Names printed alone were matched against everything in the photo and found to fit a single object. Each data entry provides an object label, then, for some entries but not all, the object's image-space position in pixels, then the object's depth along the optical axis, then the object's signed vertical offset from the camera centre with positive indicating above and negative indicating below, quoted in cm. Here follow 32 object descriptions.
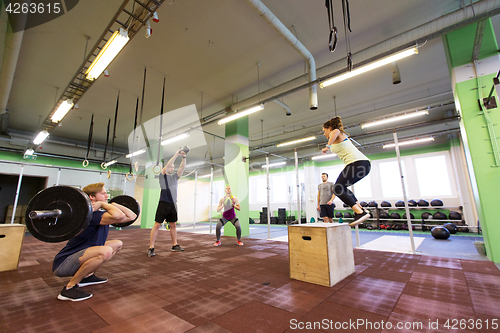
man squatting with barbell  180 -34
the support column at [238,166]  654 +128
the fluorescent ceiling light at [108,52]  320 +246
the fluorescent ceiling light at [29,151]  841 +225
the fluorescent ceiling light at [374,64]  344 +236
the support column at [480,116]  321 +134
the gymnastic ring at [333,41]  219 +167
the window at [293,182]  1300 +143
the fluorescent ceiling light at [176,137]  711 +232
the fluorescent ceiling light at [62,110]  509 +243
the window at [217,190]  1688 +136
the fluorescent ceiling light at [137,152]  826 +212
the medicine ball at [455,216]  783 -44
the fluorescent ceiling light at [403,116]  584 +237
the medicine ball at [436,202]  848 +7
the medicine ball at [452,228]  689 -76
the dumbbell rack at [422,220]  796 -62
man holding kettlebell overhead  364 +15
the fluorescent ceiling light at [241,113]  529 +235
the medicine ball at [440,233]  565 -76
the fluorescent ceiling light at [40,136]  665 +229
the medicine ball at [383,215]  925 -44
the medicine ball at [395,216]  902 -47
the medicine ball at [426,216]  848 -46
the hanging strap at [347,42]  422 +325
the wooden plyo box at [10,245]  267 -43
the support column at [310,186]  1181 +110
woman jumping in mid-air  266 +53
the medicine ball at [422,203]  869 +4
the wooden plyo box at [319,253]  205 -48
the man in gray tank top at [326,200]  484 +12
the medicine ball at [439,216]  820 -46
